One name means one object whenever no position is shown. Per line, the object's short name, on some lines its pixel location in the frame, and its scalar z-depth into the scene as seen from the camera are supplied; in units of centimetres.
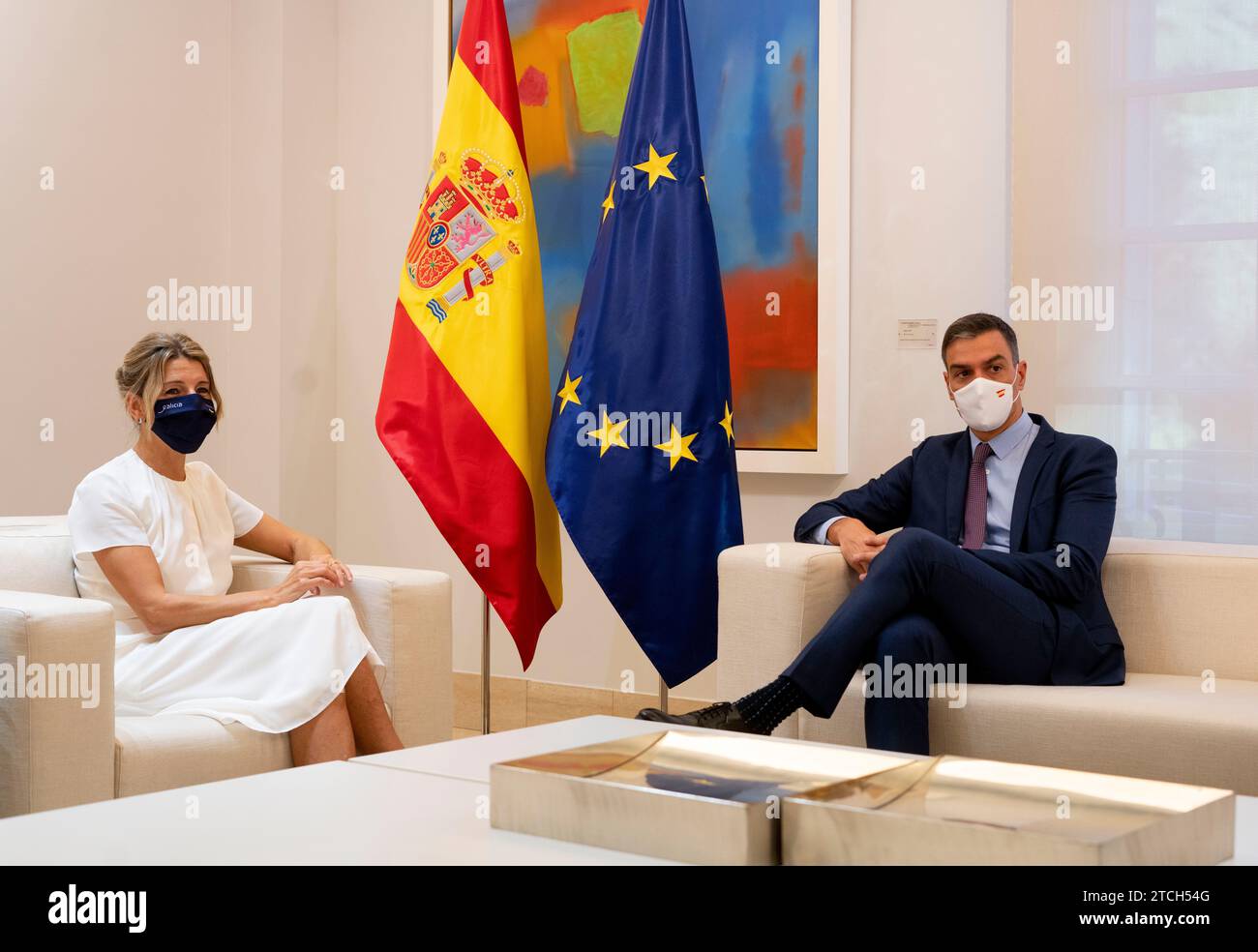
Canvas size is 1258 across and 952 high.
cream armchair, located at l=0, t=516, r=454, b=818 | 225
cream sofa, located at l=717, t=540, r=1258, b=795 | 244
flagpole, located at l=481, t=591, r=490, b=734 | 363
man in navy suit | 259
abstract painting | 378
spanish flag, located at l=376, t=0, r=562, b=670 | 348
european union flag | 329
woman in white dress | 266
